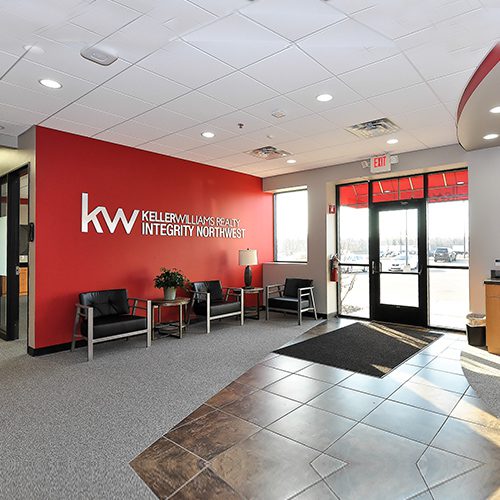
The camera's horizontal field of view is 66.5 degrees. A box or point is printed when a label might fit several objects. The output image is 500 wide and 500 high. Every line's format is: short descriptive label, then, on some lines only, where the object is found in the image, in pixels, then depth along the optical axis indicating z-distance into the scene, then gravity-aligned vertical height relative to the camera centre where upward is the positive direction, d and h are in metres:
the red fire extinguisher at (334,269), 7.82 -0.30
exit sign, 6.68 +1.61
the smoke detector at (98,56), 3.22 +1.74
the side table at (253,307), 7.51 -1.10
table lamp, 7.77 -0.10
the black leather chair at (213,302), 6.60 -0.86
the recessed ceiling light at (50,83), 3.82 +1.77
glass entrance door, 6.88 -0.16
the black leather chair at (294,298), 7.26 -0.86
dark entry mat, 4.63 -1.31
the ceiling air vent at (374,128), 5.14 +1.77
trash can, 5.44 -1.11
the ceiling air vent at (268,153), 6.48 +1.79
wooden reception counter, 5.06 -0.82
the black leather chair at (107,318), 4.99 -0.87
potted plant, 6.18 -0.43
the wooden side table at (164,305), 5.93 -0.90
